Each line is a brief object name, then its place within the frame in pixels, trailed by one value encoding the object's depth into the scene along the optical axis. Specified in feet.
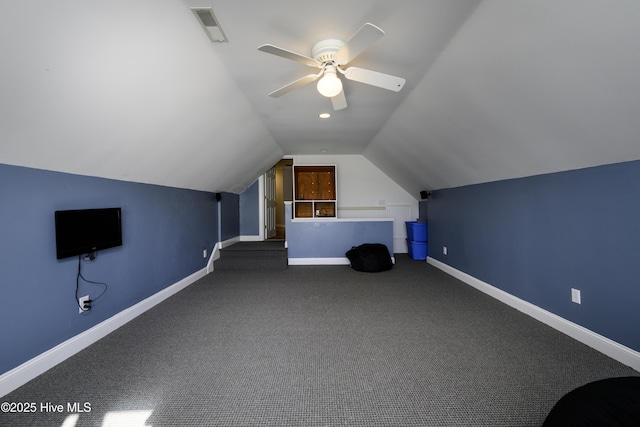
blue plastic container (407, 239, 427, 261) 19.15
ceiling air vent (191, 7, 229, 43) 5.60
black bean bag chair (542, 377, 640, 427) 3.83
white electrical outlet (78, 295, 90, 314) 7.66
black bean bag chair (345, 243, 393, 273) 15.97
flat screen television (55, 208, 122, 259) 7.07
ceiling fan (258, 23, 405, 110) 6.19
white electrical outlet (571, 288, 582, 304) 7.88
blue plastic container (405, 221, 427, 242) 19.17
